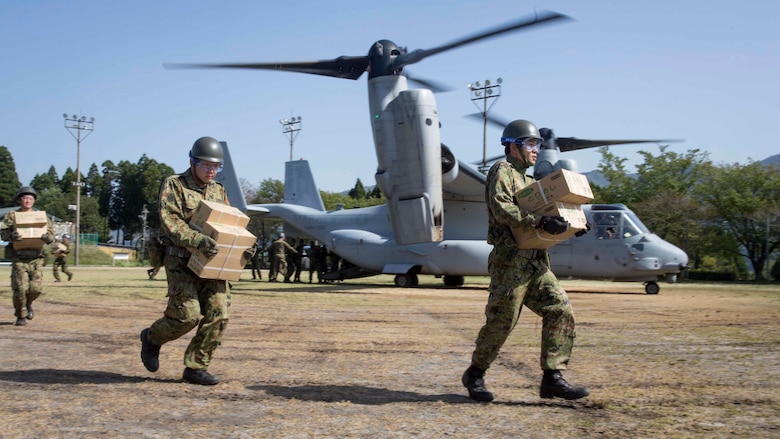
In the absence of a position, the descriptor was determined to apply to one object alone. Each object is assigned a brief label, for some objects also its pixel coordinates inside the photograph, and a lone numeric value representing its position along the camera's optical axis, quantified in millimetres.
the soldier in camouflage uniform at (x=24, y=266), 8305
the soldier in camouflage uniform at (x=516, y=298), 4422
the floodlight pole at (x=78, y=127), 48953
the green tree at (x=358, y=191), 89562
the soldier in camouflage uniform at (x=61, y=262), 19516
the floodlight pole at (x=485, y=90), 40156
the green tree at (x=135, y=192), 79500
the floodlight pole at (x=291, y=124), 57750
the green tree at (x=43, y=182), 98938
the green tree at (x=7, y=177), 84625
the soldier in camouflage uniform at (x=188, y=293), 4938
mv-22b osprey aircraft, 16891
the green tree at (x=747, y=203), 34438
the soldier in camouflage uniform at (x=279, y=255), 23125
